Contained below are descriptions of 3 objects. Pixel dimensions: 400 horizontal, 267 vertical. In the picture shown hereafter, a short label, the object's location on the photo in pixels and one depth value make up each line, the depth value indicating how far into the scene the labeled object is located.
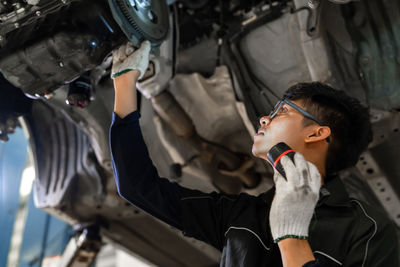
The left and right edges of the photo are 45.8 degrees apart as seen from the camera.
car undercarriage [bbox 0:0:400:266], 1.61
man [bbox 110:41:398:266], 1.13
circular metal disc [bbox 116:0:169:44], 1.55
